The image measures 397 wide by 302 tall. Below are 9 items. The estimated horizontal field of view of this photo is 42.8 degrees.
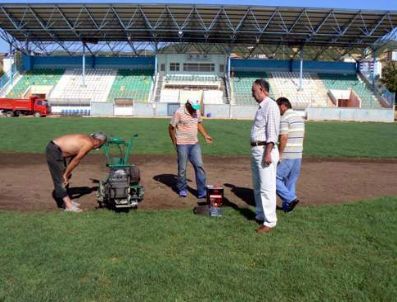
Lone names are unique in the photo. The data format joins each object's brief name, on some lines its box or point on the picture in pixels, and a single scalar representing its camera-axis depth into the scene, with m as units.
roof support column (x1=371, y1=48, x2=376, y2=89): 62.21
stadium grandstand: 54.72
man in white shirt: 6.40
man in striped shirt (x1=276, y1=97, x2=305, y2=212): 7.94
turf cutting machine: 7.34
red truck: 52.66
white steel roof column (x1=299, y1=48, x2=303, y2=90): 61.16
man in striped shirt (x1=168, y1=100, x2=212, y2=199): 8.91
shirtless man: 7.60
